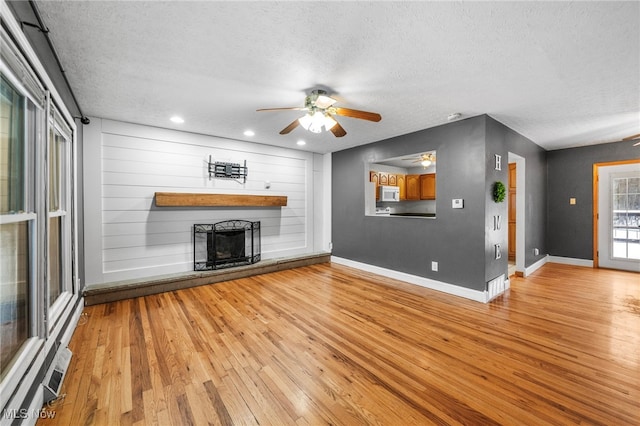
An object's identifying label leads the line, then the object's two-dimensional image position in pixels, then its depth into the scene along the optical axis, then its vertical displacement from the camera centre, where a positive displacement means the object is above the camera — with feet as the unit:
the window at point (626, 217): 15.38 -0.38
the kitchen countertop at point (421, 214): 23.36 -0.19
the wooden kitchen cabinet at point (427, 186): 22.24 +2.24
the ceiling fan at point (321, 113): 8.30 +3.26
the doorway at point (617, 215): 15.40 -0.25
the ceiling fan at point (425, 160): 19.95 +4.19
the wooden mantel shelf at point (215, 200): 12.80 +0.73
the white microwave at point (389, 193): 20.36 +1.56
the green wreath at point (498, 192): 11.44 +0.88
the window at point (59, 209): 7.59 +0.16
